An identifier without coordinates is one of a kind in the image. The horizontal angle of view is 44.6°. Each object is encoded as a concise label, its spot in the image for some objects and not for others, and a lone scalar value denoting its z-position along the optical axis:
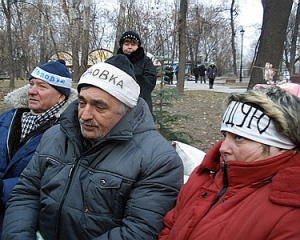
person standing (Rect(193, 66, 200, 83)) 35.17
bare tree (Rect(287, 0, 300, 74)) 27.38
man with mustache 2.00
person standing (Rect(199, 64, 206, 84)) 33.94
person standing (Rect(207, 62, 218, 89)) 24.56
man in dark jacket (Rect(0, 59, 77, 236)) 2.72
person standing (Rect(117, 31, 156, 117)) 4.97
